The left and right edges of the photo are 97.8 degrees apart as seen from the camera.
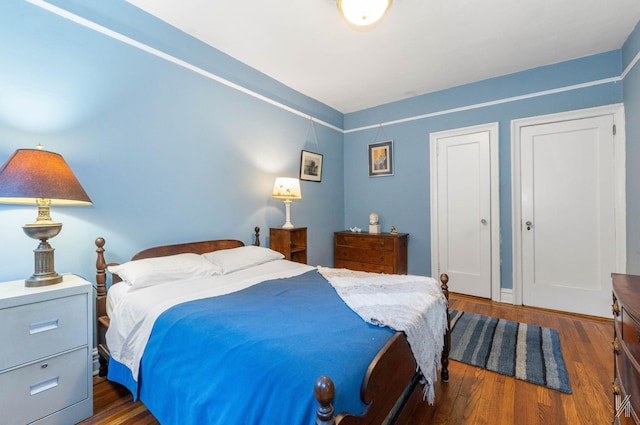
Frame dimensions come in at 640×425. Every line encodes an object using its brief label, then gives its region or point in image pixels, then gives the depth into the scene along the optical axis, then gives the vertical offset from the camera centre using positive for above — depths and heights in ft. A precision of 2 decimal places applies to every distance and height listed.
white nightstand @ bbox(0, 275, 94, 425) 4.30 -2.29
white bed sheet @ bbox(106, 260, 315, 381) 4.82 -1.66
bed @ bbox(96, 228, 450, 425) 2.95 -1.75
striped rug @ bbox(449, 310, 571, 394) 6.30 -3.63
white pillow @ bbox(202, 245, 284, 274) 7.41 -1.23
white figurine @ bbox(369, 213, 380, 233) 13.25 -0.53
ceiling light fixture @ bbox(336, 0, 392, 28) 6.20 +4.64
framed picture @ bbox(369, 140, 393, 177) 13.48 +2.67
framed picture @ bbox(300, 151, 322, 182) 12.26 +2.14
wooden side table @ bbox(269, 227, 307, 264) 10.03 -1.08
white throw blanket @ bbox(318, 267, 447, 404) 4.21 -1.55
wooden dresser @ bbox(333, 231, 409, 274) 11.98 -1.75
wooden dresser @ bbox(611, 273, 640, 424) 3.16 -1.74
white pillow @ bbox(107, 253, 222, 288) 5.83 -1.24
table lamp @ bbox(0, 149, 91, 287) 4.46 +0.43
